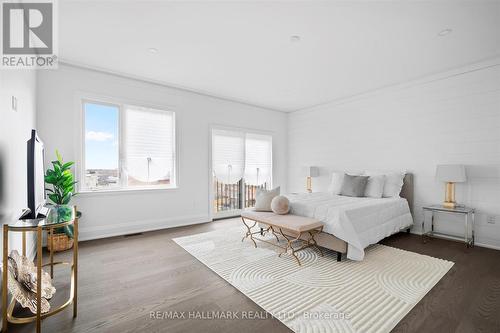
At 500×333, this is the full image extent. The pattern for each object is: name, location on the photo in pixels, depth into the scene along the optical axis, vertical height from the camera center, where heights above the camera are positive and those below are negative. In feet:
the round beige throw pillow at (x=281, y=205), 10.99 -1.95
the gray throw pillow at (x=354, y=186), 13.99 -1.32
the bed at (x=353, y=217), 9.39 -2.43
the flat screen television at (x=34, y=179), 5.87 -0.39
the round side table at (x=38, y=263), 4.87 -2.09
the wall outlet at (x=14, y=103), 6.76 +1.84
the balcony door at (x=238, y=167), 17.61 -0.20
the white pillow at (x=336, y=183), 14.98 -1.21
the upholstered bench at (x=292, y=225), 9.29 -2.50
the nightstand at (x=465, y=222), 11.11 -2.90
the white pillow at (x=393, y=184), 13.71 -1.17
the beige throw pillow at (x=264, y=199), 11.69 -1.78
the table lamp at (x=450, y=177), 11.23 -0.61
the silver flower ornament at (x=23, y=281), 5.27 -2.78
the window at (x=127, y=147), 12.63 +1.06
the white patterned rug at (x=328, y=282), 5.99 -3.97
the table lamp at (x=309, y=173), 18.47 -0.67
